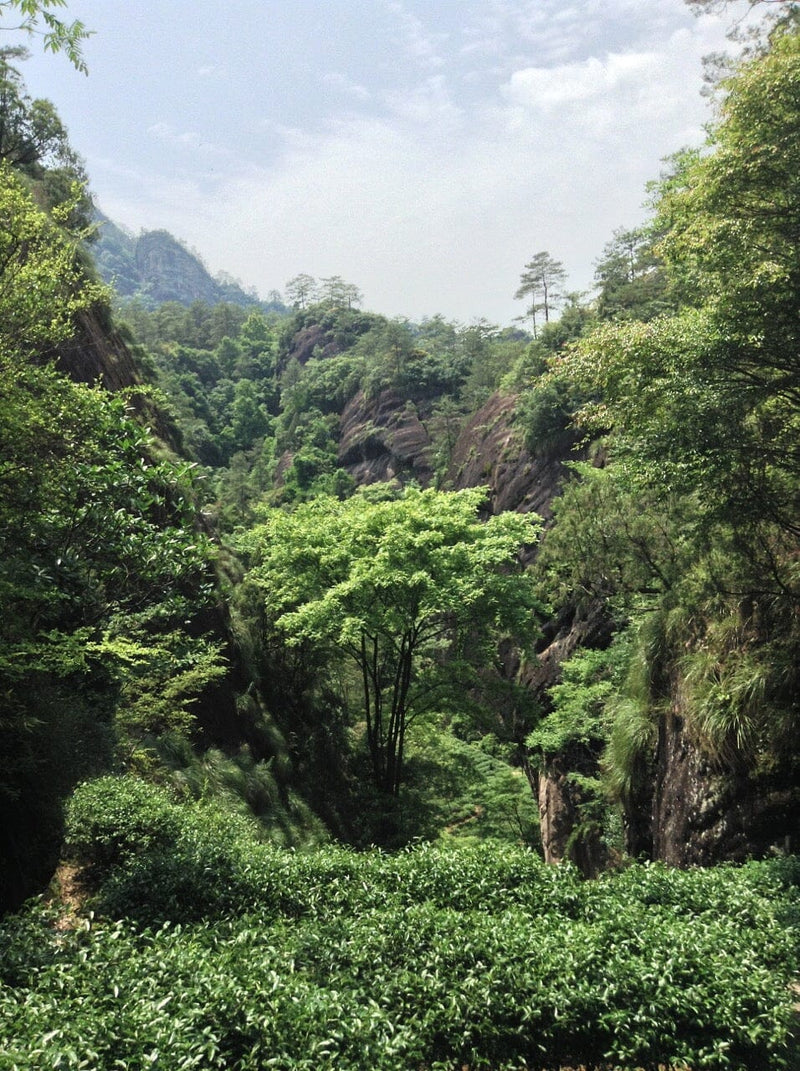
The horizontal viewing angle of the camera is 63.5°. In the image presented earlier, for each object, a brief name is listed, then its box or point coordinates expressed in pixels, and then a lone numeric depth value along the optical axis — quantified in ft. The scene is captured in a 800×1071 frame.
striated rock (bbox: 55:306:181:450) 52.24
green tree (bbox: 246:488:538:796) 39.58
